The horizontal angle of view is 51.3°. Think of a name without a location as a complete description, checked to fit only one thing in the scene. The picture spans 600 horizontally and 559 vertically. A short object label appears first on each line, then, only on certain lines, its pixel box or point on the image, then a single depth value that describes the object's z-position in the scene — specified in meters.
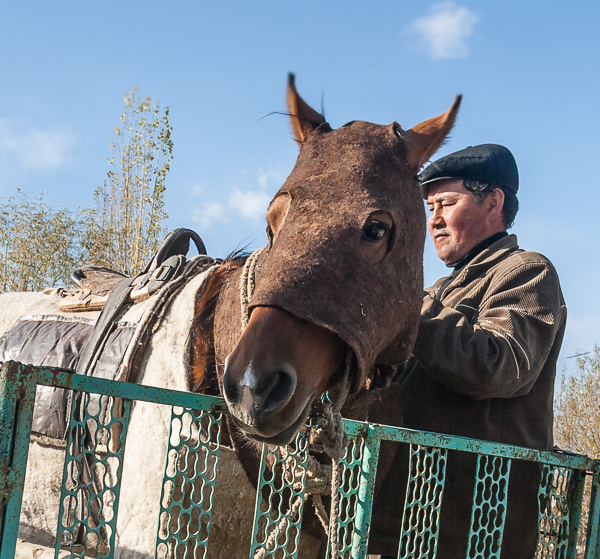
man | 2.51
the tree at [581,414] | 10.38
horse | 1.60
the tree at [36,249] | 13.08
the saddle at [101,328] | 2.62
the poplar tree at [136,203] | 11.09
